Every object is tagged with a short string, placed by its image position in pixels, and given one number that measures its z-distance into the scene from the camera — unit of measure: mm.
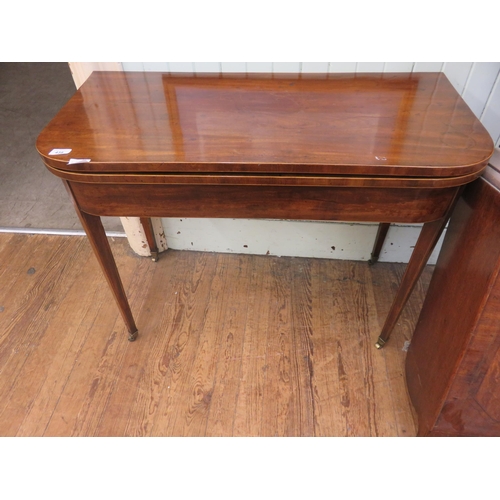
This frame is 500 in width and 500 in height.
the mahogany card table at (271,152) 904
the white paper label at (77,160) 921
